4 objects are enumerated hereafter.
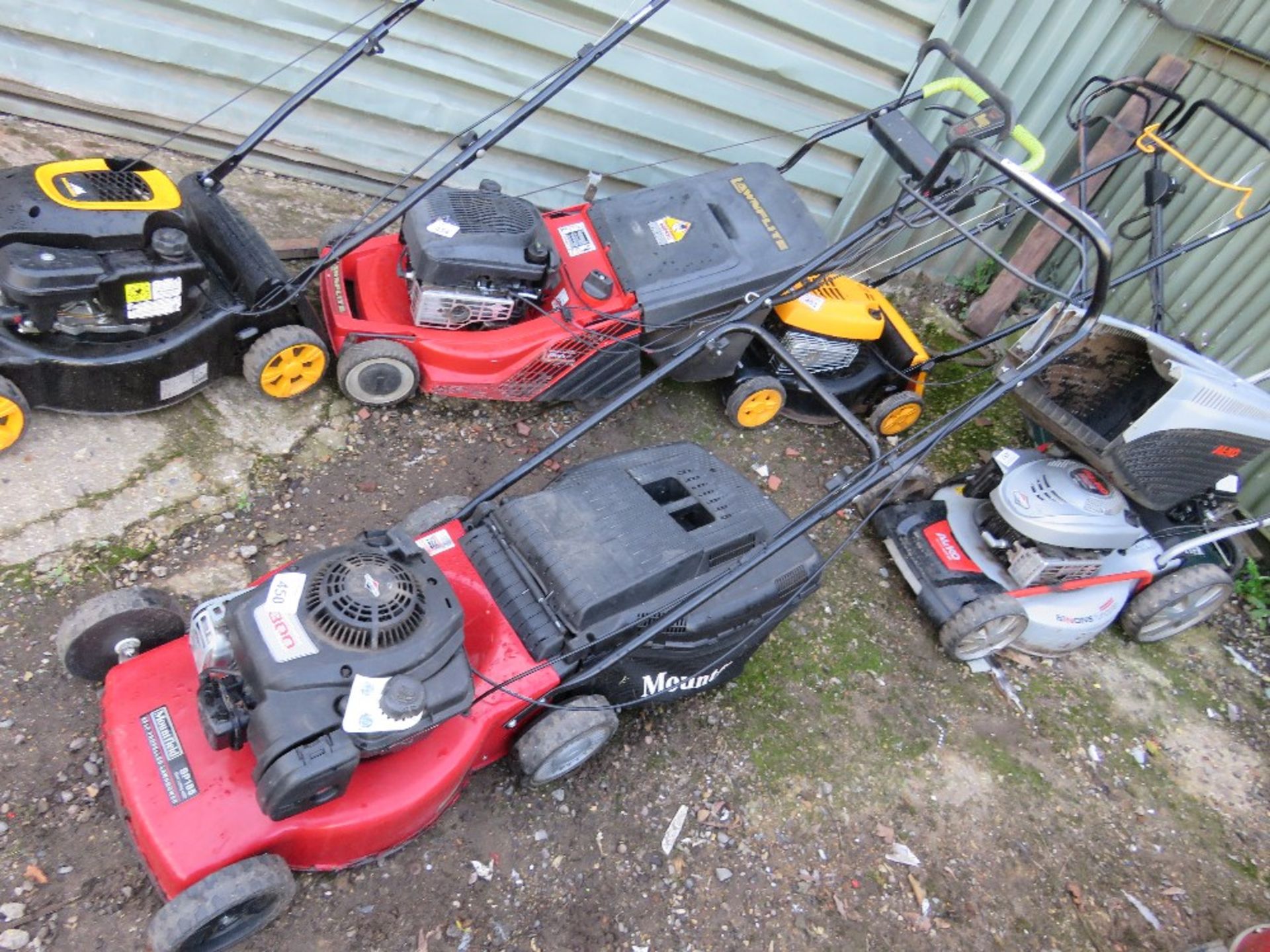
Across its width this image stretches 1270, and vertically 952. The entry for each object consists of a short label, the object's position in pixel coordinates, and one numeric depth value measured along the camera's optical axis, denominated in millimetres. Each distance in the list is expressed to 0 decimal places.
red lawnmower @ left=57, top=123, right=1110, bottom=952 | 1904
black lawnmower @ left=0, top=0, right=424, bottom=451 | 2602
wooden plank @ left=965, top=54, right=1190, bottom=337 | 4344
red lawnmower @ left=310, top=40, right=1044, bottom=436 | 3166
